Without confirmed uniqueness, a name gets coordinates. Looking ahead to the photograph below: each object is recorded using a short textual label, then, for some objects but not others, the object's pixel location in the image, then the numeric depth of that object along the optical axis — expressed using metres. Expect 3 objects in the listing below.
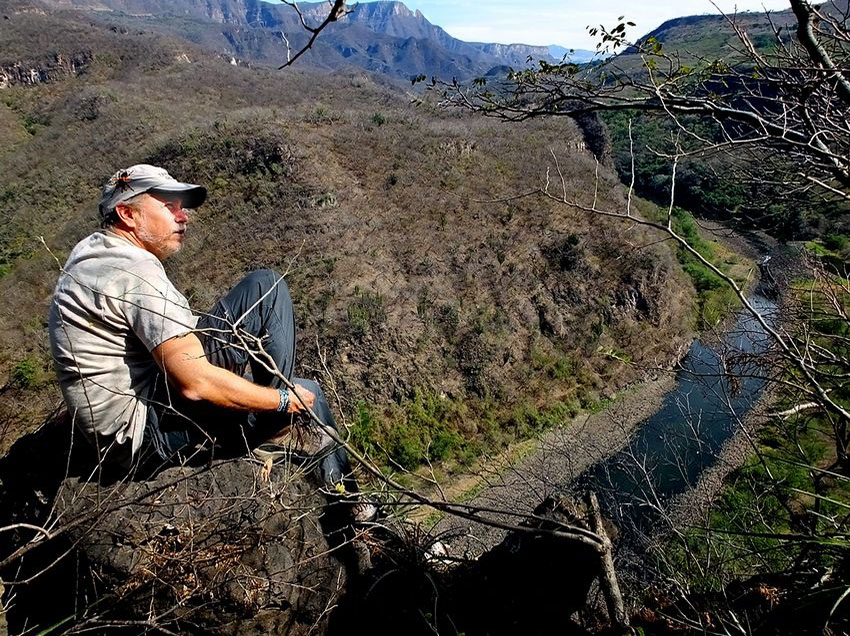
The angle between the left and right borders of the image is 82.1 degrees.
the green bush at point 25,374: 11.42
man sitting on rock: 1.83
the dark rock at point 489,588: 2.09
